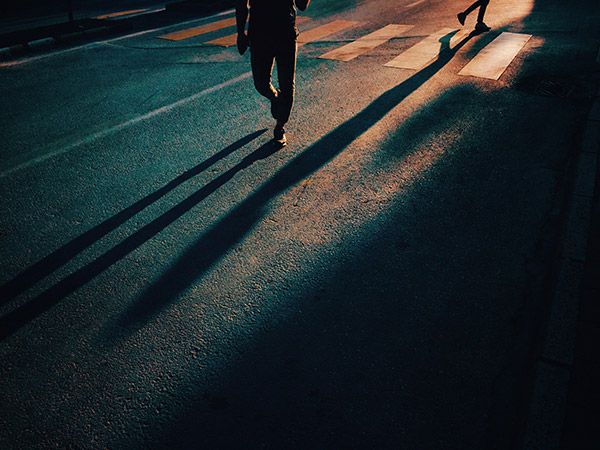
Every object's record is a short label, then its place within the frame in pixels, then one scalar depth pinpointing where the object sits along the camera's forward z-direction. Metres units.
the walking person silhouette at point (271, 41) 3.55
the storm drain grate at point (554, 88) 5.07
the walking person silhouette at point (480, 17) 7.83
